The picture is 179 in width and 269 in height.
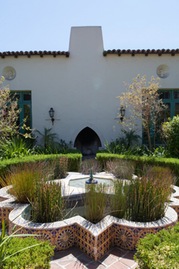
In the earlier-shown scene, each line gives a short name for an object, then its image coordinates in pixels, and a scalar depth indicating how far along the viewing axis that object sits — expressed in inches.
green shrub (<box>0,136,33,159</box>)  285.0
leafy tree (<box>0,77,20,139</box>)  270.9
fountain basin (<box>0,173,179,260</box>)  127.3
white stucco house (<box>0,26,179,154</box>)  388.2
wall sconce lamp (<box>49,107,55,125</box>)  388.2
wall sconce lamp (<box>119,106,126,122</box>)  378.0
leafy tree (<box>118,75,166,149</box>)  321.8
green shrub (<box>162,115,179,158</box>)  283.3
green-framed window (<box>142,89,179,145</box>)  398.6
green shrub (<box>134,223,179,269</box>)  82.9
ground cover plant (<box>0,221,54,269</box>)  84.1
